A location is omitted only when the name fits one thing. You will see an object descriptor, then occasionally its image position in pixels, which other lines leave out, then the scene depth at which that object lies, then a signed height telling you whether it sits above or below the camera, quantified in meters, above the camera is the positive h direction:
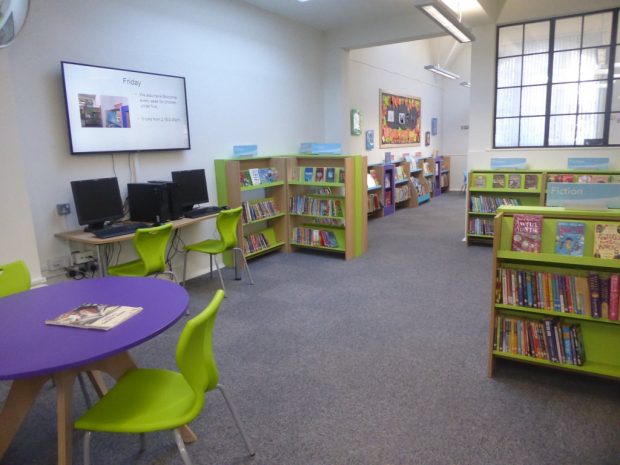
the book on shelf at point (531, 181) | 5.93 -0.46
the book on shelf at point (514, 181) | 6.04 -0.46
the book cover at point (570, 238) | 2.48 -0.53
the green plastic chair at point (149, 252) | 3.58 -0.76
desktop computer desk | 3.49 -0.61
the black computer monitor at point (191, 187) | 4.73 -0.30
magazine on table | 1.82 -0.66
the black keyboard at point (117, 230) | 3.62 -0.57
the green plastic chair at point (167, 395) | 1.61 -0.96
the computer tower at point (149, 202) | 4.13 -0.38
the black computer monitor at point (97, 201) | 3.75 -0.33
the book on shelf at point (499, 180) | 6.13 -0.45
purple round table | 1.57 -0.67
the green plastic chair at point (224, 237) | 4.44 -0.82
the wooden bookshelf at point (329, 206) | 5.64 -0.68
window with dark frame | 5.83 +0.88
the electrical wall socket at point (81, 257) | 3.88 -0.83
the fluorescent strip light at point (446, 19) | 4.30 +1.39
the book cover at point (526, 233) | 2.57 -0.51
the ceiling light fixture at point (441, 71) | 9.42 +1.78
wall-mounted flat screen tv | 3.82 +0.51
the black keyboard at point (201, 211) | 4.59 -0.56
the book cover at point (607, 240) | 2.39 -0.53
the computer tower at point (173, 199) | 4.28 -0.38
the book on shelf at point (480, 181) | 6.27 -0.46
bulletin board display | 9.17 +0.73
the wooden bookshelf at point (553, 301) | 2.48 -0.92
